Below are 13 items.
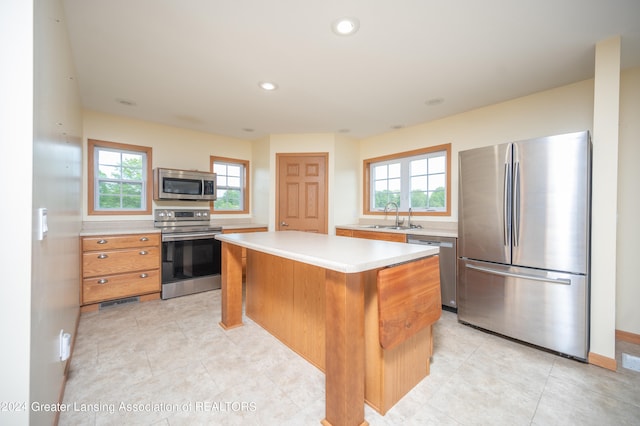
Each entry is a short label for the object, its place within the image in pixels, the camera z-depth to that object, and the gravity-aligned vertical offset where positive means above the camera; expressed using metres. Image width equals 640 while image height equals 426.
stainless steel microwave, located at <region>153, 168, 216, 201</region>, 3.67 +0.38
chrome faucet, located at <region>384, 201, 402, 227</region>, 4.11 +0.08
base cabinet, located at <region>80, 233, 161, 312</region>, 2.94 -0.69
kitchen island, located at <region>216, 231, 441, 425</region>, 1.33 -0.61
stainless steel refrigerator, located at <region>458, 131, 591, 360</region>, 2.05 -0.23
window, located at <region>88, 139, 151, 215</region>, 3.52 +0.46
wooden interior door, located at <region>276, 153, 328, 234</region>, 4.43 +0.33
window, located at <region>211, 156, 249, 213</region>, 4.63 +0.48
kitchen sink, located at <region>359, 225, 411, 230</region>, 4.00 -0.23
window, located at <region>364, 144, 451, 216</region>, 3.79 +0.50
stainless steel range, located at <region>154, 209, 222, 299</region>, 3.43 -0.59
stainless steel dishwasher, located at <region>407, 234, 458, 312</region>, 2.97 -0.64
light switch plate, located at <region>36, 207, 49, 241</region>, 1.04 -0.06
